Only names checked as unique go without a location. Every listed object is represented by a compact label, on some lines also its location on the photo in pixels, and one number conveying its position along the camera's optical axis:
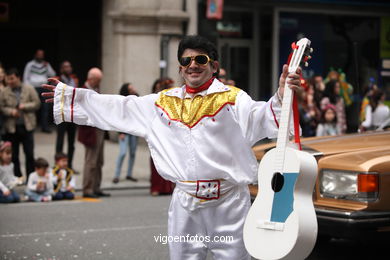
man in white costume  4.25
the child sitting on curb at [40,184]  10.66
